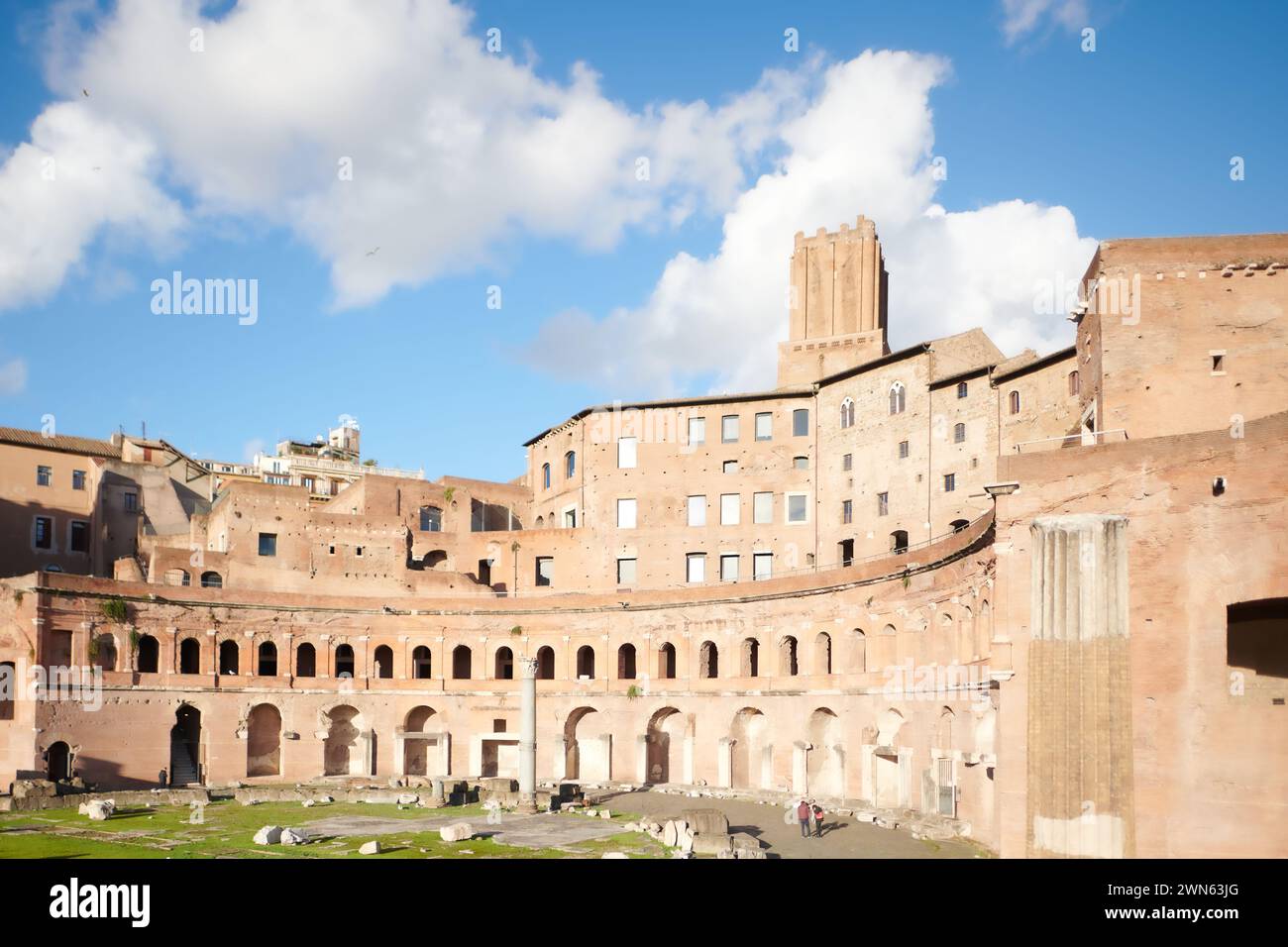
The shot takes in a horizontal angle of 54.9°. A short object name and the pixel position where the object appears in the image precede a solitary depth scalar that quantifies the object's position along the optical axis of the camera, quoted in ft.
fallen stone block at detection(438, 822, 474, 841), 103.83
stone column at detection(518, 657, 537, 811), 136.37
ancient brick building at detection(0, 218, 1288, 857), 81.76
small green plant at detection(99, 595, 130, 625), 164.66
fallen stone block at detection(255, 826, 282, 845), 100.42
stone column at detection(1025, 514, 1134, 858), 82.07
